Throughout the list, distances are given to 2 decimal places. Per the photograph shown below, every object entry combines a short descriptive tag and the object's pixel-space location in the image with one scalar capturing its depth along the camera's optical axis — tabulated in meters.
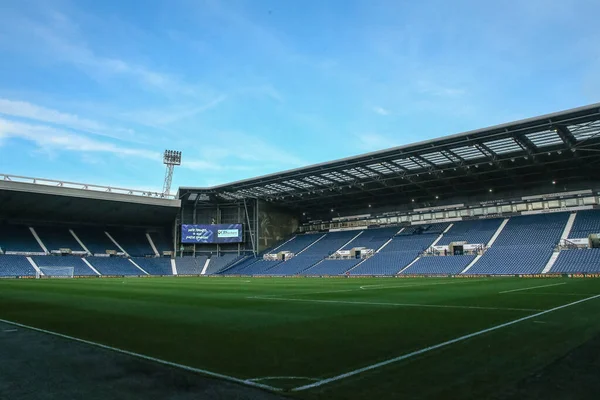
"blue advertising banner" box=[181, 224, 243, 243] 71.38
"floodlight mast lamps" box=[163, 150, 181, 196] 80.81
